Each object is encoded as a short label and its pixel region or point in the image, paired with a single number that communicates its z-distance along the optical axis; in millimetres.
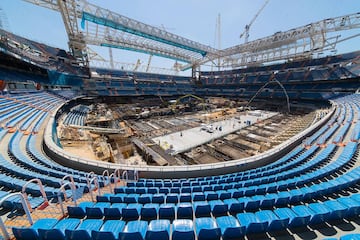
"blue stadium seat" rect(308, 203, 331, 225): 4137
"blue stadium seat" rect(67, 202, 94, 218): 4541
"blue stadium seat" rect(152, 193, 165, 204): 5628
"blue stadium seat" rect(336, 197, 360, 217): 4359
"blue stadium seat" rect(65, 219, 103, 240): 3275
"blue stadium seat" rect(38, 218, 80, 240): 3214
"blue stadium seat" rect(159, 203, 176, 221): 4684
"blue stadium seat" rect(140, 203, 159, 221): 4682
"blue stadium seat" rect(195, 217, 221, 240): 3588
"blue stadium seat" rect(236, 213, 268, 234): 3812
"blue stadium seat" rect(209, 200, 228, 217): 4902
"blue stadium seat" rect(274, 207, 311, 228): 4020
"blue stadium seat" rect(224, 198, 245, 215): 5008
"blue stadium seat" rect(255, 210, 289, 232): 3912
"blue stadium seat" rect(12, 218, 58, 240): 3221
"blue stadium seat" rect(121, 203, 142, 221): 4618
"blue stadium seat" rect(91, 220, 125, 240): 3332
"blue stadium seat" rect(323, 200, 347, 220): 4242
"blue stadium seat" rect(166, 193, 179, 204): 5677
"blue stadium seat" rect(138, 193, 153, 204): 5587
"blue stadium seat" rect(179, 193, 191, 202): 5750
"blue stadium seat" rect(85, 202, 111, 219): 4566
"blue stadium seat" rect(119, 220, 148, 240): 3406
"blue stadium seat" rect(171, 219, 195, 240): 3527
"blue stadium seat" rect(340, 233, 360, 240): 3266
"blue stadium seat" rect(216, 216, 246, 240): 3663
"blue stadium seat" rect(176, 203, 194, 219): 4789
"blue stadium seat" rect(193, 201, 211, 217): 4812
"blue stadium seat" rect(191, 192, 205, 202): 5812
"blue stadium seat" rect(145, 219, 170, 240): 3479
